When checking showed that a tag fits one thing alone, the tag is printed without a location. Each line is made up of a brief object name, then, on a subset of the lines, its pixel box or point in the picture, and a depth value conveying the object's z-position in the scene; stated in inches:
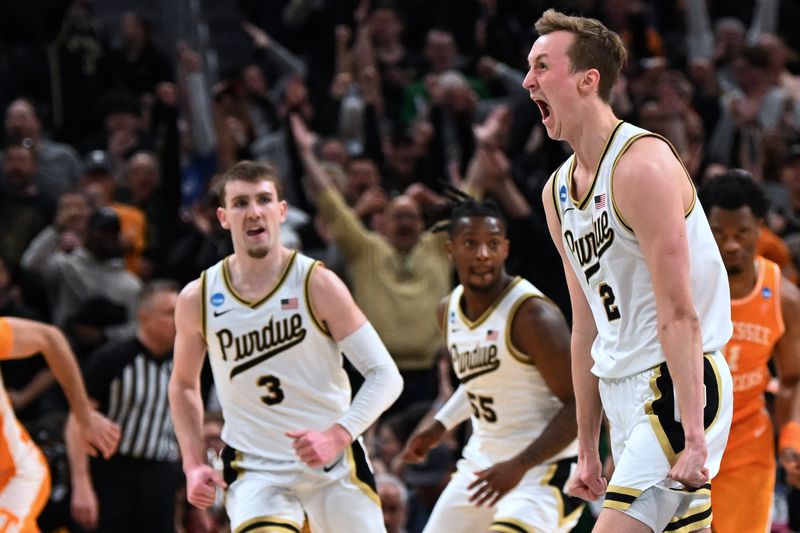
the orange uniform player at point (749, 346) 468.8
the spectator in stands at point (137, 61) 1004.6
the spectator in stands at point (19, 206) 796.6
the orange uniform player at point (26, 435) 476.1
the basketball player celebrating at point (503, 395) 463.8
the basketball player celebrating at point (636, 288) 314.3
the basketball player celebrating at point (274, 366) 452.1
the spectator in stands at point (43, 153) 855.7
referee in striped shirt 660.1
